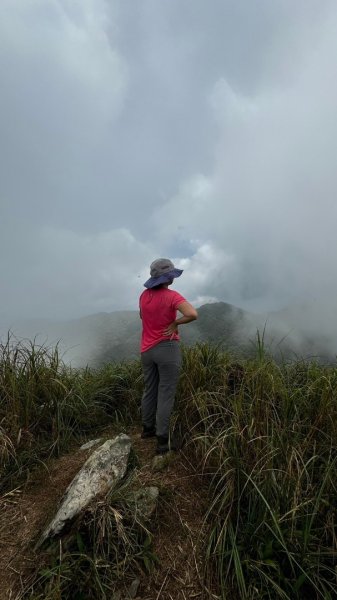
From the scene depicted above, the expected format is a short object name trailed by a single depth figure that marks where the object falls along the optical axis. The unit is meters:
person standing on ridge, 3.99
